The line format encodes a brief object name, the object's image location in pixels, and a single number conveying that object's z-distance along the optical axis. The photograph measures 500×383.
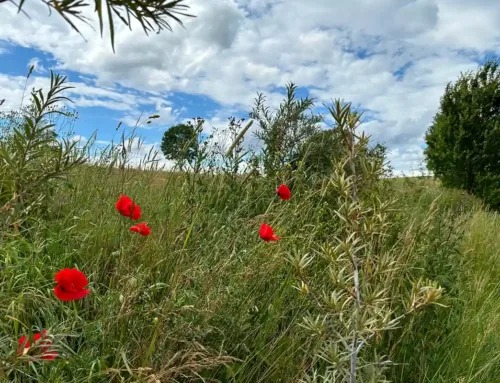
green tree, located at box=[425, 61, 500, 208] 12.06
